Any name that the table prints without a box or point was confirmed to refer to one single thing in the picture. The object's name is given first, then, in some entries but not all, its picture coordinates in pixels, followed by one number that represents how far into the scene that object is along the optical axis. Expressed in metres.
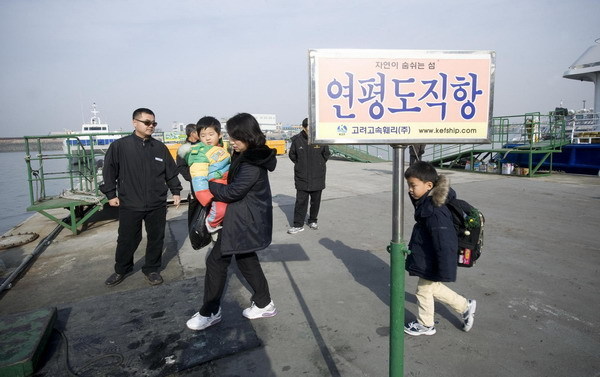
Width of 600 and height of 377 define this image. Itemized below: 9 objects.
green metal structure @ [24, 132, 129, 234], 5.77
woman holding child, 2.56
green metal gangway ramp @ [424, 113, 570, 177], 11.66
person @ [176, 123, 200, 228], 4.56
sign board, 1.43
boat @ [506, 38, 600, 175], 11.63
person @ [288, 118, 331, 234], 5.50
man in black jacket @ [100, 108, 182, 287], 3.65
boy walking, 2.38
